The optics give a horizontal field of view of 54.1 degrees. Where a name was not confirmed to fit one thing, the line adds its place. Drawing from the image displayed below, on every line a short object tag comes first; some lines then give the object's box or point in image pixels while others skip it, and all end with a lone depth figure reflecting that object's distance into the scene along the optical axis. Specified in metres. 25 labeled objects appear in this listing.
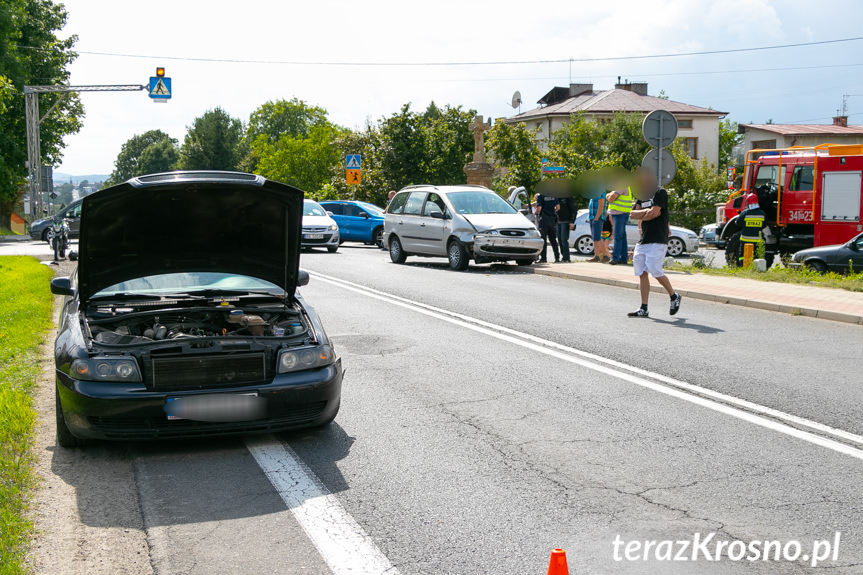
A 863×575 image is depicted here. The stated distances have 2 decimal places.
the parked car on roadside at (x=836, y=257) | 15.80
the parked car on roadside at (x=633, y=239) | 24.34
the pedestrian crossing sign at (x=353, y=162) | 31.34
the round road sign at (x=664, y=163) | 16.19
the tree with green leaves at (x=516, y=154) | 37.78
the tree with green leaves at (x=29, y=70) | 41.06
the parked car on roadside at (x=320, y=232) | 24.77
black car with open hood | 5.13
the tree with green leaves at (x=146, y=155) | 141.88
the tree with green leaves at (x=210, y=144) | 102.31
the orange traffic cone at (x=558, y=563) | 3.03
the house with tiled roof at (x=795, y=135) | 81.56
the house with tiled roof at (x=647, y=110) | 78.06
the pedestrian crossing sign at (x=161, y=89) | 29.31
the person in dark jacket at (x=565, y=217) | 19.53
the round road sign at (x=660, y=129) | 16.23
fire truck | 19.80
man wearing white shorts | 10.95
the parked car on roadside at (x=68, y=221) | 29.95
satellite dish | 43.62
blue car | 29.17
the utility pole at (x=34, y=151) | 41.88
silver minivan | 18.41
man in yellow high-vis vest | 18.12
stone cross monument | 31.48
